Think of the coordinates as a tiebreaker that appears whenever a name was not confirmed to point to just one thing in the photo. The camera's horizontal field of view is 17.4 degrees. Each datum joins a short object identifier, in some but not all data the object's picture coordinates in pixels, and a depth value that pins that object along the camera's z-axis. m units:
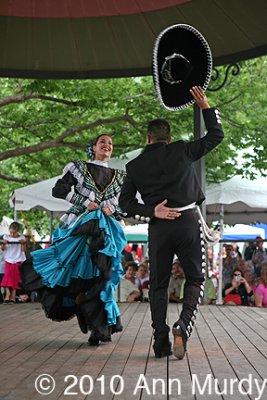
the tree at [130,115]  18.73
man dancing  6.41
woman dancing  7.33
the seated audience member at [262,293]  12.18
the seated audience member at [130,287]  13.23
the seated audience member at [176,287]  12.61
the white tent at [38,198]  15.96
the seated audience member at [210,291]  12.69
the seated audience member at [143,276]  13.53
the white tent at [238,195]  15.33
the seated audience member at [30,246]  14.52
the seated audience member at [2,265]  14.55
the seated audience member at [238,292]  12.69
